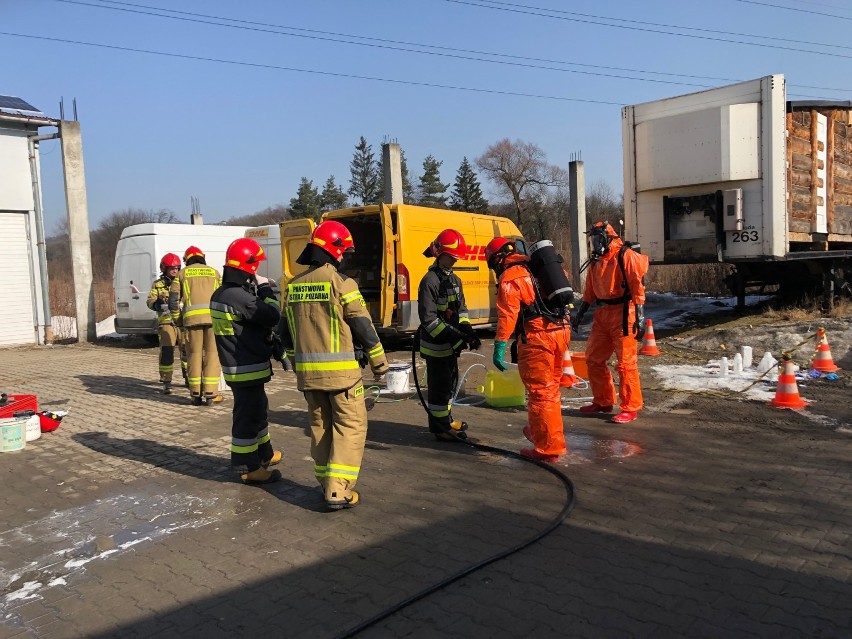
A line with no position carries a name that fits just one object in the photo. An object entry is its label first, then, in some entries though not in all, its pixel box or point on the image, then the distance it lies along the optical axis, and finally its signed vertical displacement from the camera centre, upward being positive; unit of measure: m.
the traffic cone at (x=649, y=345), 10.54 -1.45
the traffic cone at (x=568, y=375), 8.30 -1.49
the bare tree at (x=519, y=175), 52.28 +6.68
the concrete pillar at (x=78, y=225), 17.28 +1.43
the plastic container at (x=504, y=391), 7.58 -1.49
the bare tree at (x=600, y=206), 50.90 +4.10
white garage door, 16.95 -0.04
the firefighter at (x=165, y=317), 9.06 -0.58
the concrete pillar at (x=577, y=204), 25.11 +2.09
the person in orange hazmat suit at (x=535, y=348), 5.39 -0.74
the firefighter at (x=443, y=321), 6.11 -0.56
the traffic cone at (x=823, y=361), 8.35 -1.45
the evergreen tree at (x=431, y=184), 55.06 +6.61
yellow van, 11.33 +0.22
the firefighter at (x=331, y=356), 4.46 -0.60
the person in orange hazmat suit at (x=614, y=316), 6.59 -0.61
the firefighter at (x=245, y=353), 5.14 -0.64
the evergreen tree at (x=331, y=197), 61.62 +6.72
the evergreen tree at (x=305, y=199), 59.97 +6.38
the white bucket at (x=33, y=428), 6.70 -1.50
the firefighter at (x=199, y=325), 7.96 -0.61
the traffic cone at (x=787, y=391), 6.91 -1.50
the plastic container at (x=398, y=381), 8.61 -1.51
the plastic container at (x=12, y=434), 6.30 -1.46
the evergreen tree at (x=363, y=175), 59.75 +8.42
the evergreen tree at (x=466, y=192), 55.56 +5.97
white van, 14.44 +0.40
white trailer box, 10.20 +1.18
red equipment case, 6.69 -1.28
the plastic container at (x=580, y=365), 8.49 -1.38
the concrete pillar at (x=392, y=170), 21.88 +3.19
